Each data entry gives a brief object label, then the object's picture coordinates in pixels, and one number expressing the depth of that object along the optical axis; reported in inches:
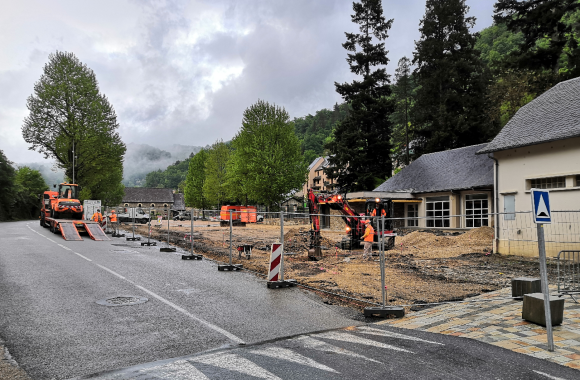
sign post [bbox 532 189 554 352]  208.8
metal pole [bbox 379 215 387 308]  291.0
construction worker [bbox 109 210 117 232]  1127.3
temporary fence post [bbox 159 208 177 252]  677.3
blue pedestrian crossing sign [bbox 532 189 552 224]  209.9
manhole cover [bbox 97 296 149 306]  298.3
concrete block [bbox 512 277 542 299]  315.3
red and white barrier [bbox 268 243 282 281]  386.0
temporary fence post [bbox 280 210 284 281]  391.5
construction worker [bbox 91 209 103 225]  1173.9
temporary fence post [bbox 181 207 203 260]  580.7
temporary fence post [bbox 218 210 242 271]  484.3
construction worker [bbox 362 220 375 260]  579.5
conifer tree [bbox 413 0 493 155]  1464.1
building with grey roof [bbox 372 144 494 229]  985.5
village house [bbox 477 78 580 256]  540.4
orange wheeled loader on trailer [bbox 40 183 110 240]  876.6
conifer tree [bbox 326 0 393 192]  1592.0
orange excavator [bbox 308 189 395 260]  633.0
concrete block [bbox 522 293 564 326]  242.8
